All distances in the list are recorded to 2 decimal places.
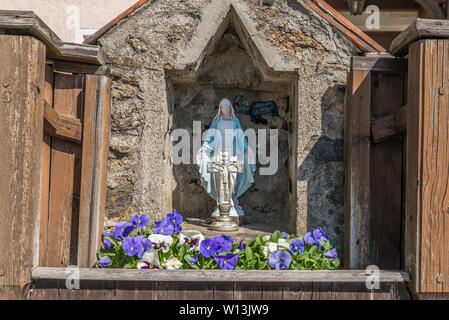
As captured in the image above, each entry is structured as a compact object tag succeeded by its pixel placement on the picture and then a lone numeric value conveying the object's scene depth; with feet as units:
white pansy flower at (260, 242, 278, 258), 8.54
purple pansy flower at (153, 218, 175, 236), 9.04
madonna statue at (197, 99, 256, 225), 11.48
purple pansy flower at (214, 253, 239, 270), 7.93
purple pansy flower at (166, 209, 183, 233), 9.21
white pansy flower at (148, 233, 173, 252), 8.68
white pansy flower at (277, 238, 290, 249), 8.68
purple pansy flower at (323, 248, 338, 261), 8.48
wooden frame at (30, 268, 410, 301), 7.36
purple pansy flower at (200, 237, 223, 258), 8.15
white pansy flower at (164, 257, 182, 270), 8.37
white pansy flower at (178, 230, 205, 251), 8.91
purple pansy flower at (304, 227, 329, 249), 8.65
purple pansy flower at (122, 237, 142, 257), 8.28
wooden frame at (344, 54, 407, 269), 8.61
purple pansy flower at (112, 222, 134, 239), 8.92
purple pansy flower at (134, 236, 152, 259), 8.30
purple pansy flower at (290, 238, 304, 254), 8.48
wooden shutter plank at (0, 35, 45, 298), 6.98
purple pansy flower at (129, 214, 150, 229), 9.12
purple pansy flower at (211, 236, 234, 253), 8.16
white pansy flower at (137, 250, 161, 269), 8.23
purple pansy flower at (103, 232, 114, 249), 8.89
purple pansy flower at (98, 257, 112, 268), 8.50
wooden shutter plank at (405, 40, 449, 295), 6.87
